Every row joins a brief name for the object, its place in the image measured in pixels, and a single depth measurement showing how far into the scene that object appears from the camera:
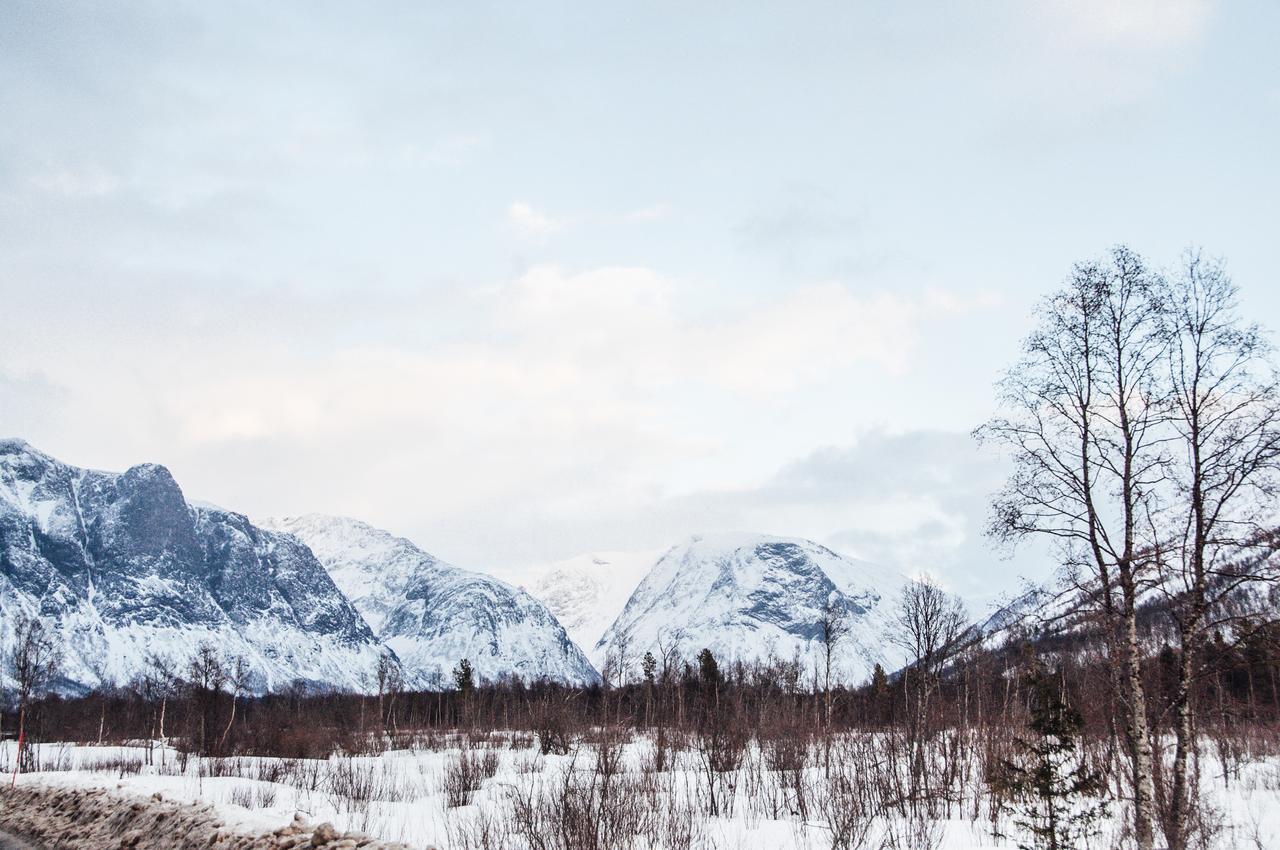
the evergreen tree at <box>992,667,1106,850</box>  16.03
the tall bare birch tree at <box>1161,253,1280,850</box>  18.39
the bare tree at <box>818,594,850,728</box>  63.22
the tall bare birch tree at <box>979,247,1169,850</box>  18.67
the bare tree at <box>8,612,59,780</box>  42.43
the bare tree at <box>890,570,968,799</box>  31.95
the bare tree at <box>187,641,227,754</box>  51.93
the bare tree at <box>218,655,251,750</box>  51.11
